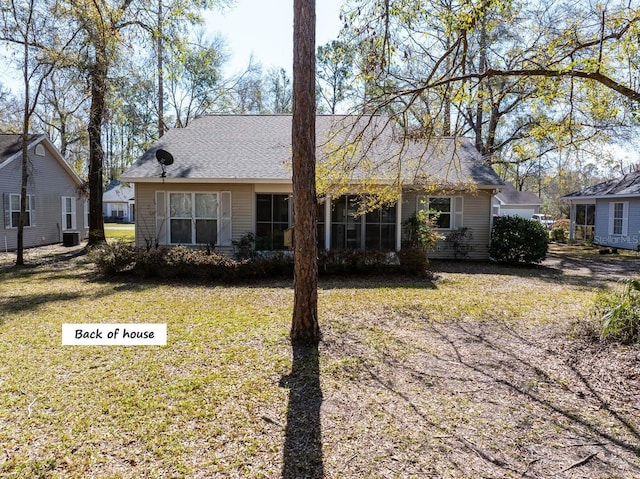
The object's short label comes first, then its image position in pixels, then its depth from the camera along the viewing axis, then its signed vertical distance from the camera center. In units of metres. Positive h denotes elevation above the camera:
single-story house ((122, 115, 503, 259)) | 12.76 +0.58
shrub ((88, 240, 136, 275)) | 10.41 -0.98
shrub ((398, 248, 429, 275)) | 10.98 -1.02
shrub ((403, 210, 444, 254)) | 11.60 -0.30
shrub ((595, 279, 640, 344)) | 5.11 -1.17
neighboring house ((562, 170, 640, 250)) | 19.06 +0.59
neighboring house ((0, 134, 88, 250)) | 16.38 +1.00
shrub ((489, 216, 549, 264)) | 13.16 -0.58
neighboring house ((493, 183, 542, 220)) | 36.41 +1.77
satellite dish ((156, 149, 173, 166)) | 12.18 +1.82
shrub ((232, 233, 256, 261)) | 11.60 -0.78
